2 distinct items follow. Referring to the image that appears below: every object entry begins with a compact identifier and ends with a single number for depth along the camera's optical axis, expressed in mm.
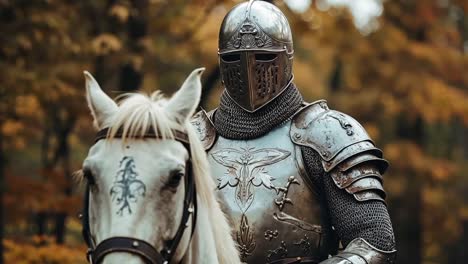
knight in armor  5555
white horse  4016
